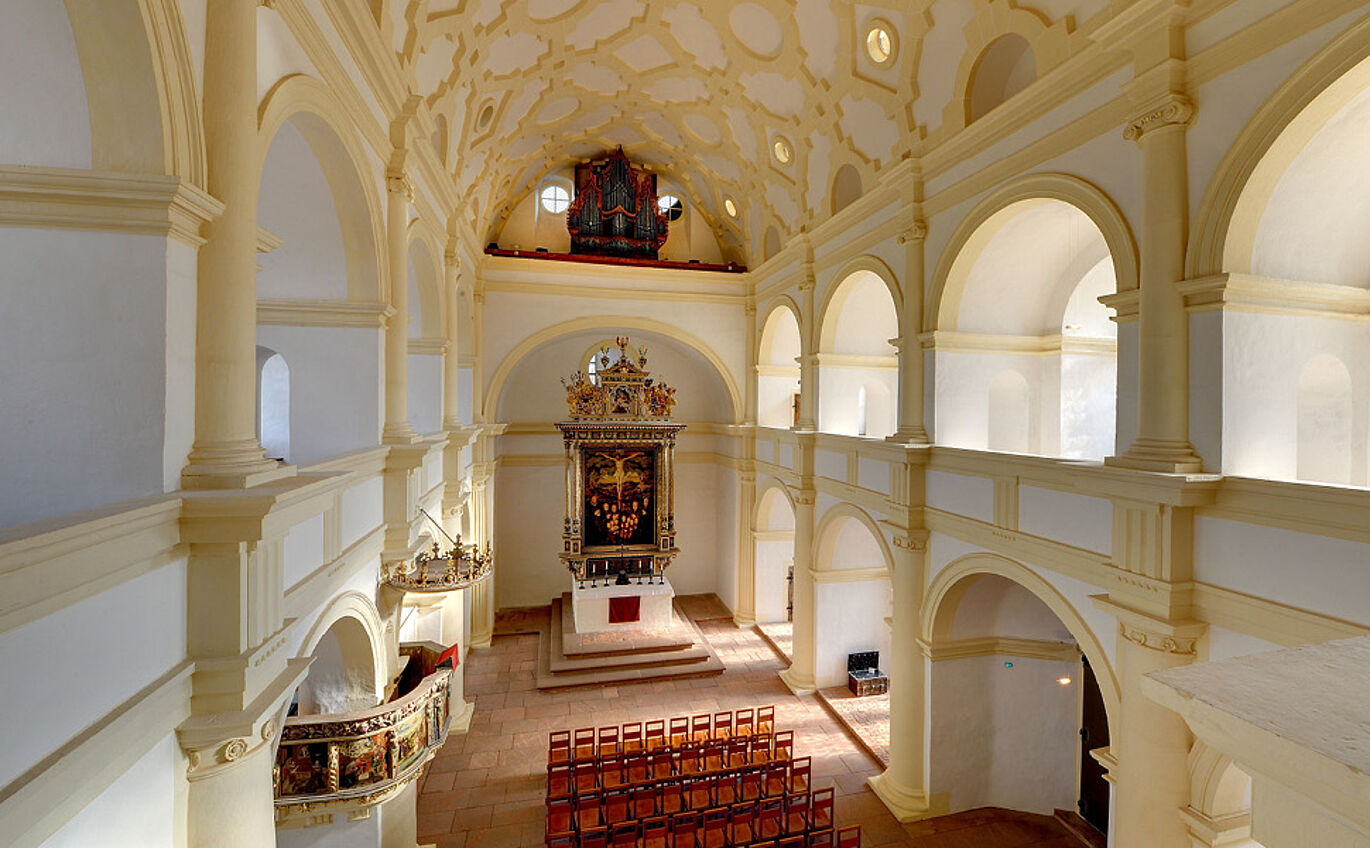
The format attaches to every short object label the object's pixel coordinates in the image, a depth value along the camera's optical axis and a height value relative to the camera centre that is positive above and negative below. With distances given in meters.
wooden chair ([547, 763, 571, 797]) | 9.22 -5.19
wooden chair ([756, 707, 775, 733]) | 10.20 -5.08
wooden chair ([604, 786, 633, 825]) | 8.69 -5.21
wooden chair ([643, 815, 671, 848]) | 8.08 -5.27
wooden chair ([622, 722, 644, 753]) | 10.35 -5.18
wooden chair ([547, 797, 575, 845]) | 8.26 -5.23
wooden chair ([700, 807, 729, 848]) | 8.16 -5.22
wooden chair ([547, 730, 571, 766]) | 9.87 -5.18
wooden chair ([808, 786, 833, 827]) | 8.05 -5.09
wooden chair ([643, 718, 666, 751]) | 10.12 -5.19
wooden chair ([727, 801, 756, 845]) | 8.00 -5.16
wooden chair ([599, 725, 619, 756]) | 10.19 -5.13
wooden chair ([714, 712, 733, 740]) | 10.54 -5.09
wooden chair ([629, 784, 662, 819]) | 8.63 -5.09
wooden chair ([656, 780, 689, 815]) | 8.52 -5.12
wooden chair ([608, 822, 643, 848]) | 7.92 -5.13
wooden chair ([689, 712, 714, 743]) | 10.46 -5.11
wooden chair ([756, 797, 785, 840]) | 8.22 -5.21
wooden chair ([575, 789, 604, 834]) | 8.42 -5.25
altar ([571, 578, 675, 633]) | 14.18 -4.03
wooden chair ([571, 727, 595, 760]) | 10.00 -5.18
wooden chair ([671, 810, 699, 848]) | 8.18 -5.24
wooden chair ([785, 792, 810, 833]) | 8.43 -5.26
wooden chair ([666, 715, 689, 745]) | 10.18 -5.12
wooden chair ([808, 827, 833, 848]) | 8.11 -5.25
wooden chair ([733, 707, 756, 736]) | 10.31 -4.87
